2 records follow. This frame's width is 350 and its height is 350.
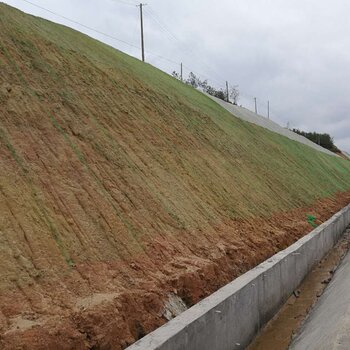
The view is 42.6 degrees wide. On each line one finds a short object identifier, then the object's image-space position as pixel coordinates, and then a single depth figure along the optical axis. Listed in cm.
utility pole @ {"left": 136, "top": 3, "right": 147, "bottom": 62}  4416
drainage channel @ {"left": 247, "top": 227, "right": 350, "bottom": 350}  768
